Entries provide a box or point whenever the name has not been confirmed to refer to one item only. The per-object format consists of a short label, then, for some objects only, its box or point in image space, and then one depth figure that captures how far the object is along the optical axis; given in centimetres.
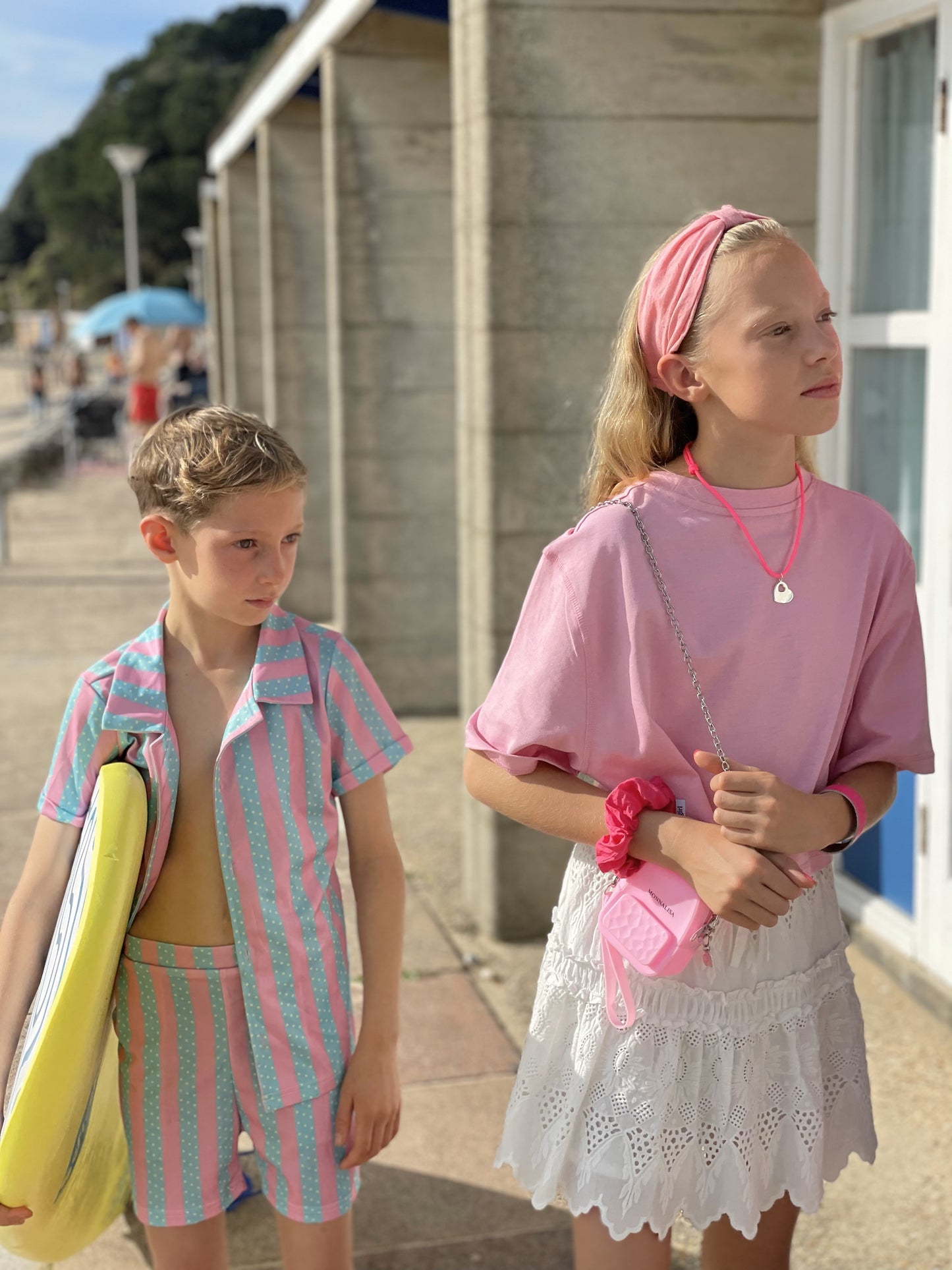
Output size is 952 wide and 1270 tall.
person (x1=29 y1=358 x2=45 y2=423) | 3400
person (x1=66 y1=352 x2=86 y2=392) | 2948
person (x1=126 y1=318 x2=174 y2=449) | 1587
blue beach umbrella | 2958
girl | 175
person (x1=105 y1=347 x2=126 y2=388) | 3133
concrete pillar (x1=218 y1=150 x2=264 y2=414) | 1169
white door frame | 371
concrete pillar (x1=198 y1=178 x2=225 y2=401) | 1585
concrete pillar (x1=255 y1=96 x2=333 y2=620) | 923
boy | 198
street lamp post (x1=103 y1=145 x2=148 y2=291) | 3048
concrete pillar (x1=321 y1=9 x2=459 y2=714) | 702
